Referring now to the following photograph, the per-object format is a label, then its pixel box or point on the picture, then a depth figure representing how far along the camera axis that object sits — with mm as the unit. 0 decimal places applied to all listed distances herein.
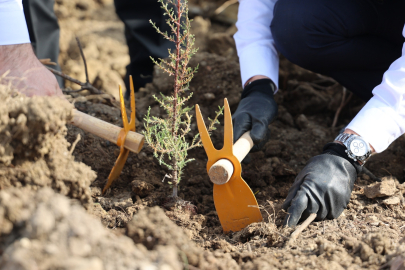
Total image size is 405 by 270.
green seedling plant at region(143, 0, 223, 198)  1674
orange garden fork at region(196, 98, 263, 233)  1595
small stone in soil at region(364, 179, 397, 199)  1856
